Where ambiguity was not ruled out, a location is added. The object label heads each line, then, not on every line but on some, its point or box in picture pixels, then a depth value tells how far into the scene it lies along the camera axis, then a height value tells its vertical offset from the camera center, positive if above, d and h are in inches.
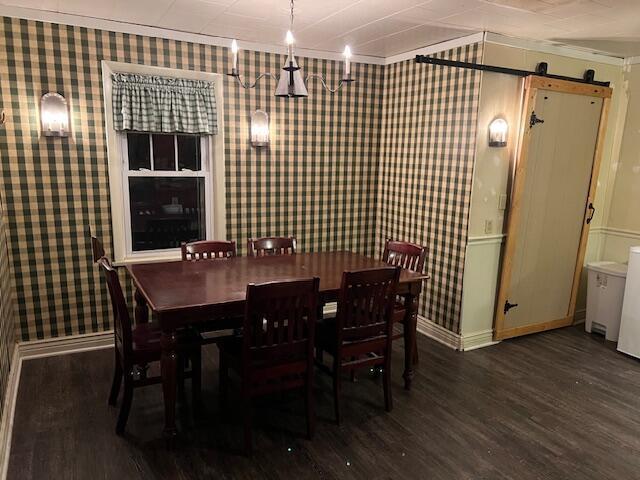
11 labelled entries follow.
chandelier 89.9 +17.5
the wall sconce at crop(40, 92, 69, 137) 126.7 +11.8
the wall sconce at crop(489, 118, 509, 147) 139.4 +12.0
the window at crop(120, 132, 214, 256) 146.7 -9.9
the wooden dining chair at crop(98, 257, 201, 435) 94.7 -41.0
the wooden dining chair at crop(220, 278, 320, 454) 88.9 -37.0
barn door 146.1 -11.0
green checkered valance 135.6 +17.2
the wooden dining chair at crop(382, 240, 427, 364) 126.0 -26.8
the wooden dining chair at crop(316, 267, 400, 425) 99.8 -36.3
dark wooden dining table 90.6 -28.0
